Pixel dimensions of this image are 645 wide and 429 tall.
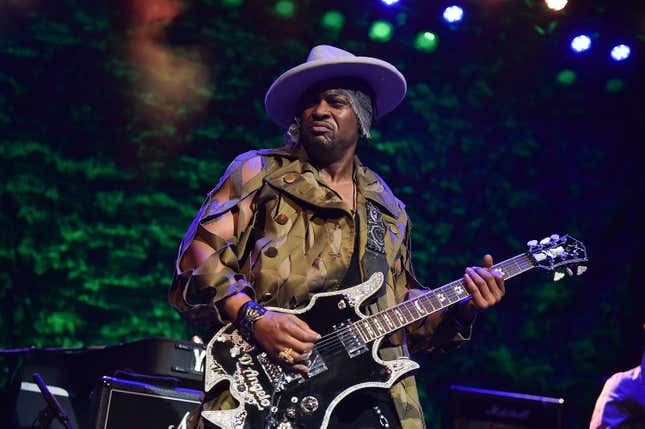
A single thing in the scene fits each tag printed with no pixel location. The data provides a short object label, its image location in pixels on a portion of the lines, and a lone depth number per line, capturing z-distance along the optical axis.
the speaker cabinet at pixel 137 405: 3.80
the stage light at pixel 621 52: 6.30
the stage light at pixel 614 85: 6.38
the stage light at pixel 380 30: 6.29
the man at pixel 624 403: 4.44
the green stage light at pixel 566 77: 6.37
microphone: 3.74
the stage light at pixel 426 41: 6.34
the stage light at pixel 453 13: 6.25
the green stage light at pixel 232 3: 6.10
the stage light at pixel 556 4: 6.21
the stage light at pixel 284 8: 6.23
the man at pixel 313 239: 2.49
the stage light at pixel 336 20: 6.29
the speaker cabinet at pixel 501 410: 4.67
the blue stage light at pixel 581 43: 6.27
